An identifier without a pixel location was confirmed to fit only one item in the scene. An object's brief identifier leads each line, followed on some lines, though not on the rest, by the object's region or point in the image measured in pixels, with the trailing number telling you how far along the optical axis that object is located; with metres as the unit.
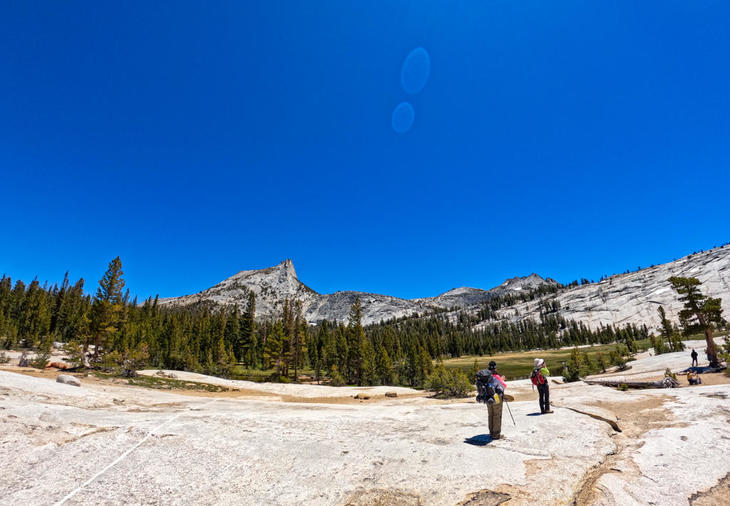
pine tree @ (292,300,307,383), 61.06
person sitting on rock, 23.28
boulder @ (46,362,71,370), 32.94
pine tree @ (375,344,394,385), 63.88
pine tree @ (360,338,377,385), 62.83
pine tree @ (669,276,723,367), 32.84
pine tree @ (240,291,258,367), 87.22
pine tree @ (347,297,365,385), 62.03
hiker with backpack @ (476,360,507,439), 9.43
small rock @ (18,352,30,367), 32.55
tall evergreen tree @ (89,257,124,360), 38.41
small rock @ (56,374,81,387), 19.36
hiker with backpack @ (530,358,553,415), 13.36
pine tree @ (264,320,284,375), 58.81
